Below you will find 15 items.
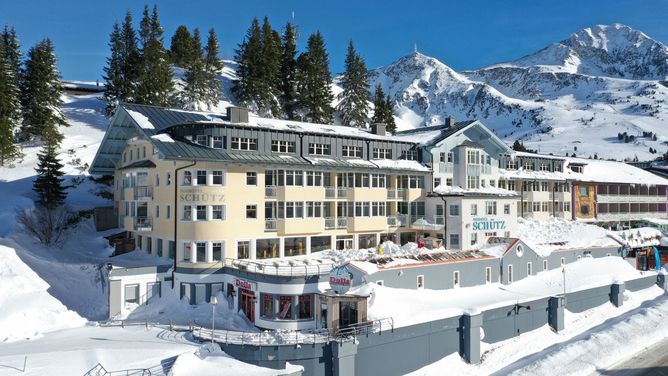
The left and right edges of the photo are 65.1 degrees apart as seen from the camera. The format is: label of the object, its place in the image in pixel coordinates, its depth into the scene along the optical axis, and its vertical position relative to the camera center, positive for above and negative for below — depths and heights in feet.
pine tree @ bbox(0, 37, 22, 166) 178.60 +32.38
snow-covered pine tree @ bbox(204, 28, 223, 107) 267.59 +68.82
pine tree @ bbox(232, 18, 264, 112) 249.14 +60.84
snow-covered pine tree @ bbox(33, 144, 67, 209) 150.41 +4.12
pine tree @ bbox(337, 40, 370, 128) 277.85 +56.90
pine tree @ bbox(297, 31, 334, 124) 249.14 +56.22
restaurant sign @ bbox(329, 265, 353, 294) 106.93 -16.83
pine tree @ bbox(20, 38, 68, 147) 207.21 +40.80
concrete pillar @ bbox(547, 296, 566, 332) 129.29 -28.83
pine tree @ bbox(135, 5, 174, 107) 220.43 +59.20
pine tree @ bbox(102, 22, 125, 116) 249.55 +60.44
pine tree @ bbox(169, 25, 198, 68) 296.53 +90.57
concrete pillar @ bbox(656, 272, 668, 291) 178.09 -28.98
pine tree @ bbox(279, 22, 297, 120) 266.98 +62.40
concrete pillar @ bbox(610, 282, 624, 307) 152.05 -28.32
